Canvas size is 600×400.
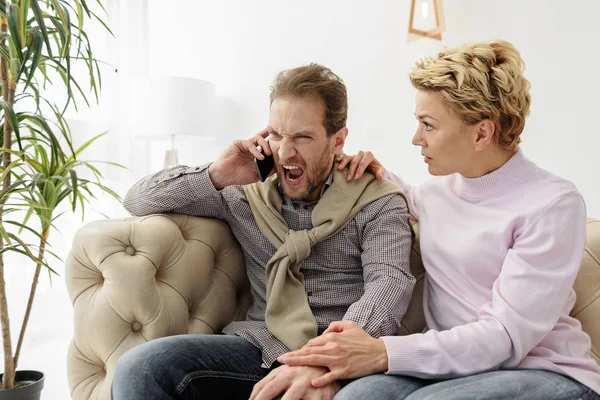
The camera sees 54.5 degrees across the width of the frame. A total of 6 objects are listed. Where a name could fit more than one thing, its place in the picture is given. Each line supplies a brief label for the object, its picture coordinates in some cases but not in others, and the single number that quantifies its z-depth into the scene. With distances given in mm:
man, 1395
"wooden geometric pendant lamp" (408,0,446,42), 2512
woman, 1209
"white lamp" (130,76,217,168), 3195
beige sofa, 1469
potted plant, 1558
